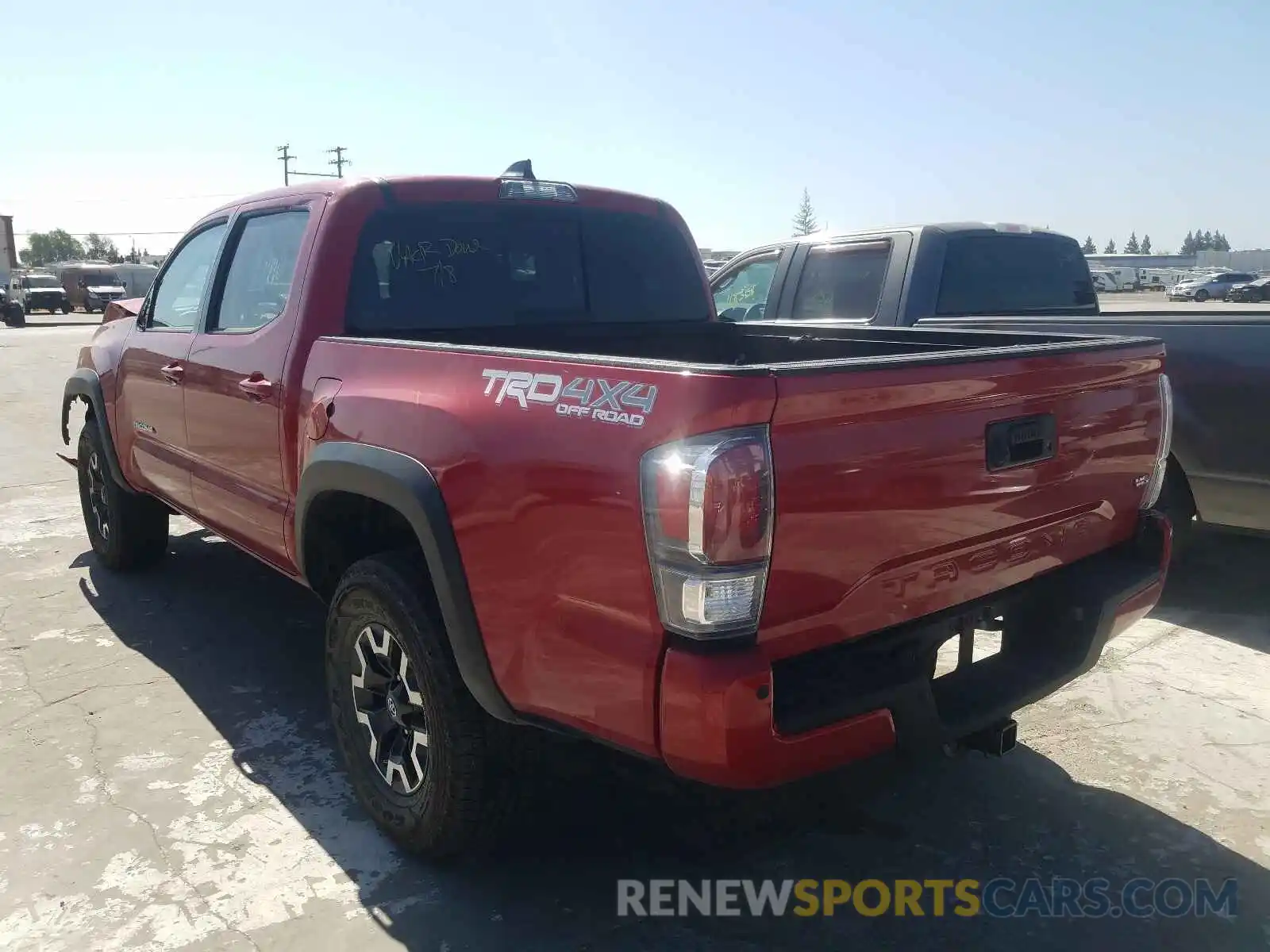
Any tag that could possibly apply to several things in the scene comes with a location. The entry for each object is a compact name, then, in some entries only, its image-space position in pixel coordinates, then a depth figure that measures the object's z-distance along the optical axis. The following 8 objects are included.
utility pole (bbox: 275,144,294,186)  61.62
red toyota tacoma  2.04
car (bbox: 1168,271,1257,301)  46.59
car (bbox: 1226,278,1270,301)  41.38
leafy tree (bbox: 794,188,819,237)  72.66
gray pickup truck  4.60
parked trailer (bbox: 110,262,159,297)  48.66
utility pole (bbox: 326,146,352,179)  58.52
